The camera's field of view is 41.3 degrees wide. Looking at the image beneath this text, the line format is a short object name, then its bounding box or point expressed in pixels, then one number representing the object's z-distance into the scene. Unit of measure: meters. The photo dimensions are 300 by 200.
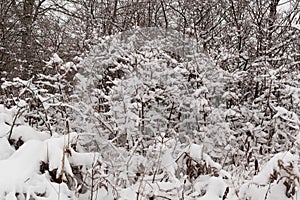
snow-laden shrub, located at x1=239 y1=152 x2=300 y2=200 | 2.40
